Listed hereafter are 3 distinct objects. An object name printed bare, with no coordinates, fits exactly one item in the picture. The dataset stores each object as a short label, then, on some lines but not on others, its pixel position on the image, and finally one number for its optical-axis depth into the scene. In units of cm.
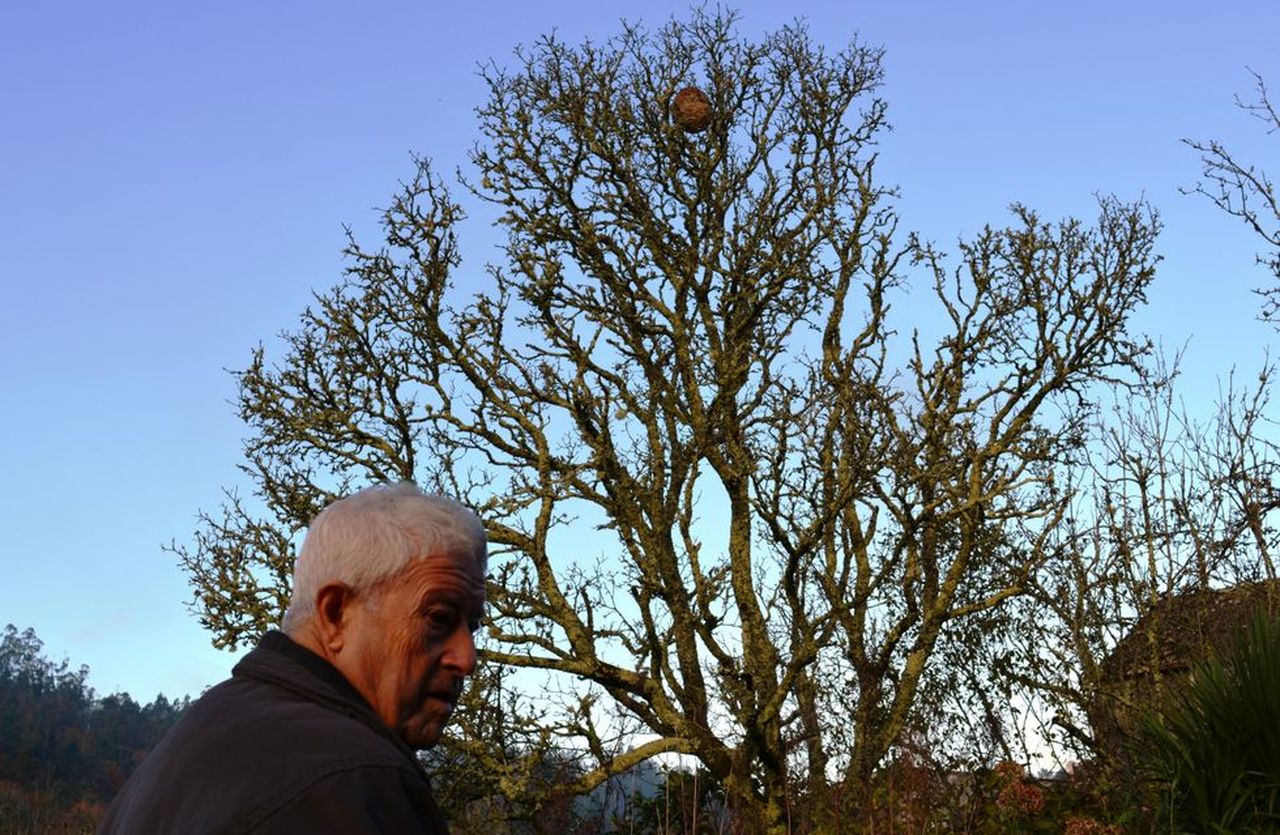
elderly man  160
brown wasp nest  1869
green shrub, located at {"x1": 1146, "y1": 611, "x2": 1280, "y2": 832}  776
